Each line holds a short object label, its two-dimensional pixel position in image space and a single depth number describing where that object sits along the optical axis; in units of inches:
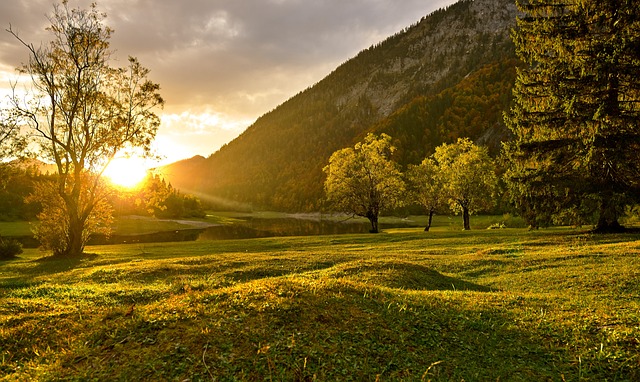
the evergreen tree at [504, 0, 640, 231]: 1105.4
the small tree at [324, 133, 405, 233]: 2218.3
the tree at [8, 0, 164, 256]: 1302.9
